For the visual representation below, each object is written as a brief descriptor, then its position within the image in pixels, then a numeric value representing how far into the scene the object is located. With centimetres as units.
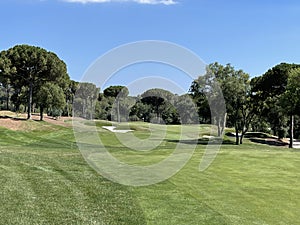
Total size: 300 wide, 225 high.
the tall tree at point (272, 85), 5558
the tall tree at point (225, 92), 5138
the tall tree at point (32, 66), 5684
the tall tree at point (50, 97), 6022
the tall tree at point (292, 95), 4912
